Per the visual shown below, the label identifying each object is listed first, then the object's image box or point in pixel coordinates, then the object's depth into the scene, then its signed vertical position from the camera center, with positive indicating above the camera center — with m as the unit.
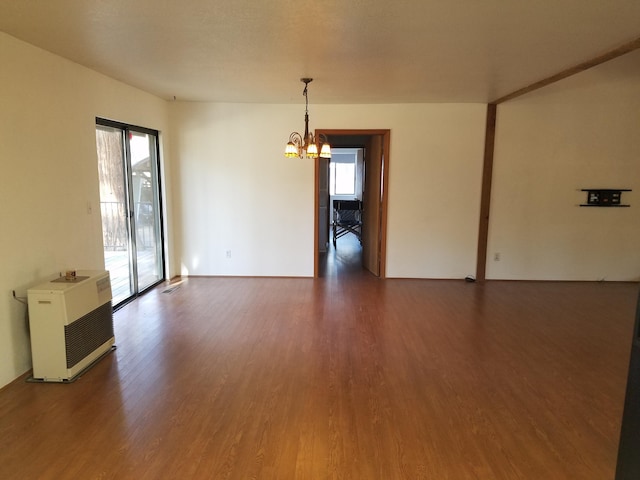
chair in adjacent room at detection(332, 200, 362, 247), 8.80 -0.45
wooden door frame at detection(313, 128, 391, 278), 5.42 +0.03
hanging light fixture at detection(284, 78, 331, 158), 3.71 +0.46
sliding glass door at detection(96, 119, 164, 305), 4.14 -0.15
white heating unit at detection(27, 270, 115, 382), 2.70 -0.95
